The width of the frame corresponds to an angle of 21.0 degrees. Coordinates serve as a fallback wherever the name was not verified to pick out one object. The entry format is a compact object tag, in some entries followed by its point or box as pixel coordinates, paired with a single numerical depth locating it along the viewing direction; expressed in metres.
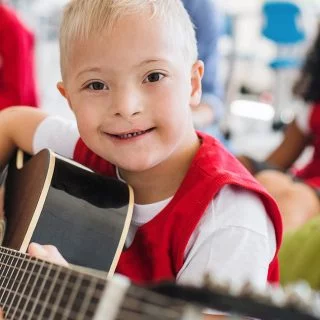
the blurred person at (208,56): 1.32
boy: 0.69
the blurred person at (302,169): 1.12
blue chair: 3.37
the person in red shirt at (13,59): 1.58
